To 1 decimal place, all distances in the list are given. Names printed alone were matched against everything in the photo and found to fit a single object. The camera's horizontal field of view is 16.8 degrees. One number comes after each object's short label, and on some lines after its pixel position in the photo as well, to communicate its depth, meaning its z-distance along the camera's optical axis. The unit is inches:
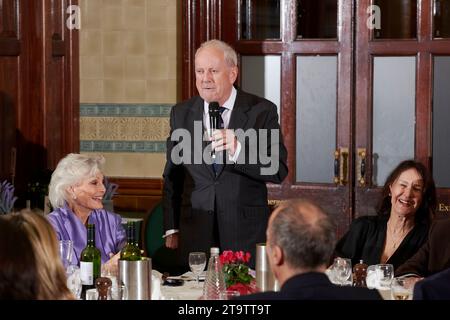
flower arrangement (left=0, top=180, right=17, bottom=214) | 334.8
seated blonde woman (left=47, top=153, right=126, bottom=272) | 266.2
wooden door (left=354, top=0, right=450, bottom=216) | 360.8
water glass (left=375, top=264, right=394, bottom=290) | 240.0
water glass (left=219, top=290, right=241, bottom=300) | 219.4
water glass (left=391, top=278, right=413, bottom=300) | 218.2
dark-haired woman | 268.7
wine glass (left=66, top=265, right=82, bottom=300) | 226.5
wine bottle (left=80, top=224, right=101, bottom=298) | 232.3
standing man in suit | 297.4
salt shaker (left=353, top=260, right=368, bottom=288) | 241.7
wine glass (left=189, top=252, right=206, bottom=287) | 245.8
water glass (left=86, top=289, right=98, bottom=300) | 207.4
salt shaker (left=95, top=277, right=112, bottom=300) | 210.2
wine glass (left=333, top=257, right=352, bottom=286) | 240.5
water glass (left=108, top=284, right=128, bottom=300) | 217.3
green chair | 332.9
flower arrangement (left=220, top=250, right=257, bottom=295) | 230.0
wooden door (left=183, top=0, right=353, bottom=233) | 370.3
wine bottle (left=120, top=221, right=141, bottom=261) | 237.3
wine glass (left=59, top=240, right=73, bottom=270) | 240.7
